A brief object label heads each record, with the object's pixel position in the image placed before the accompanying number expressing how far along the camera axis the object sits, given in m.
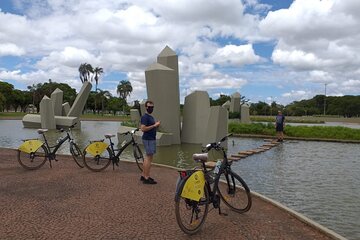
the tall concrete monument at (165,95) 15.89
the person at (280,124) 18.70
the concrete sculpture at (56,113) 26.56
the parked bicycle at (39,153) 8.55
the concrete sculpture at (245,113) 33.81
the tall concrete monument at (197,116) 17.02
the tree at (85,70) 80.50
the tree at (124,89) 99.50
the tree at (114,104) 85.44
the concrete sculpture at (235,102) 38.00
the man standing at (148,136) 6.97
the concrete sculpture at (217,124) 14.77
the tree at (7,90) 70.84
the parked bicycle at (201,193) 4.43
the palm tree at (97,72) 82.12
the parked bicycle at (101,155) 8.41
